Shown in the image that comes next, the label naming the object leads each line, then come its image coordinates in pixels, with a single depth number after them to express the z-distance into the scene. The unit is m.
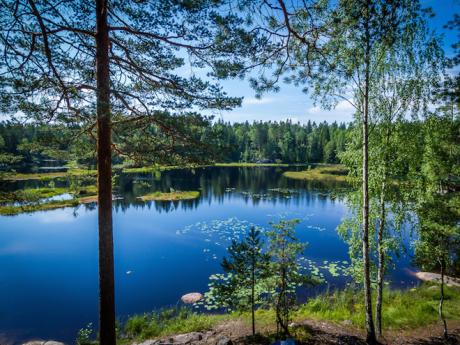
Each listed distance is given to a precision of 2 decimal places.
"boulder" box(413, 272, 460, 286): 15.66
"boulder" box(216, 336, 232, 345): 8.09
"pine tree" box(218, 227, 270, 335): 8.12
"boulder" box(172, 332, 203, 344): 8.99
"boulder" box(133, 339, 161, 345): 8.90
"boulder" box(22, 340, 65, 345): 9.73
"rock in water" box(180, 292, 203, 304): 14.28
